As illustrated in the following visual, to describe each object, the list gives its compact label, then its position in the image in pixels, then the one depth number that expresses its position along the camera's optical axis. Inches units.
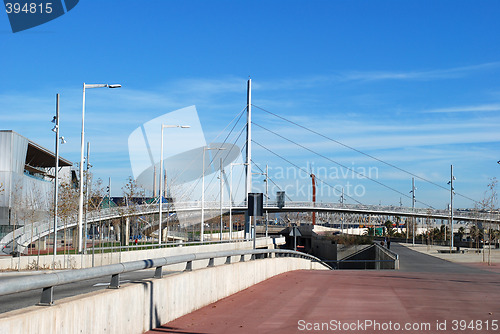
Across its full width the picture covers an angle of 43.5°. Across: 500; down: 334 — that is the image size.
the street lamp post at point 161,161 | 1943.7
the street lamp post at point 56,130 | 1173.4
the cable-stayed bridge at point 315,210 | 3126.0
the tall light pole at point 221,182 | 2691.9
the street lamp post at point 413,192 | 4429.1
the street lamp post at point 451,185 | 2933.8
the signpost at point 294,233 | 1496.3
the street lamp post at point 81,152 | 1266.0
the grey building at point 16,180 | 2401.6
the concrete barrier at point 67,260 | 1198.3
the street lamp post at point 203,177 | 2511.7
